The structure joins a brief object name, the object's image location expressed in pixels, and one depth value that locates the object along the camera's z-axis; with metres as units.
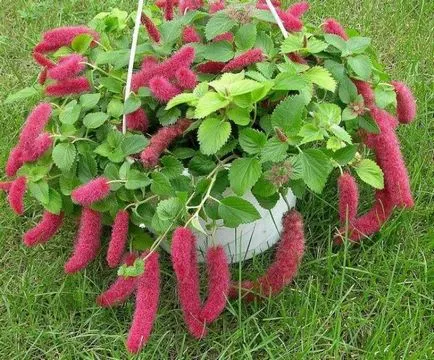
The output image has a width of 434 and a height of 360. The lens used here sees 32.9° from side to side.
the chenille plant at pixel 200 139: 1.31
